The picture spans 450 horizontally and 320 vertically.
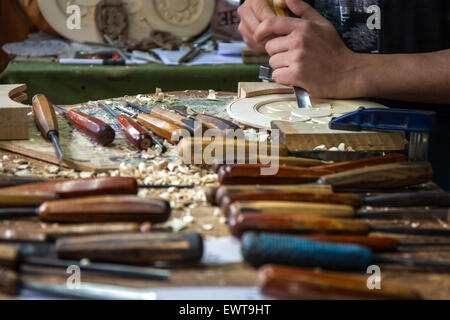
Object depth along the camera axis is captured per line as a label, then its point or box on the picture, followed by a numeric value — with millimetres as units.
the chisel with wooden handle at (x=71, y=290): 605
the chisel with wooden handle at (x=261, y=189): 815
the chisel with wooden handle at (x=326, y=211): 750
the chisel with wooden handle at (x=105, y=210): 746
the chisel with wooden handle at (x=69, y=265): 638
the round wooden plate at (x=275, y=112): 1334
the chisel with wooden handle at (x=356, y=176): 906
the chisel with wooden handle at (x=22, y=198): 808
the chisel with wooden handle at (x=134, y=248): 651
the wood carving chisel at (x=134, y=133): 1200
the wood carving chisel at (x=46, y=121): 1157
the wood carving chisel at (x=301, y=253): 644
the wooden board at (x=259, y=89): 1610
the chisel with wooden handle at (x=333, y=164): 986
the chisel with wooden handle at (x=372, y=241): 699
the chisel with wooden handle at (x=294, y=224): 709
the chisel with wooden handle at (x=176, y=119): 1206
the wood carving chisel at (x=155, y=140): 1212
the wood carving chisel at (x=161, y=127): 1221
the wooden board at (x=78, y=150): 1107
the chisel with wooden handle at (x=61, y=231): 700
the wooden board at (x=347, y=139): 1168
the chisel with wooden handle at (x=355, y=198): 805
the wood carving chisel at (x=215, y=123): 1219
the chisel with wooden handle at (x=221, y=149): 1031
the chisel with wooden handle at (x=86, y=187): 827
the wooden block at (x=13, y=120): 1209
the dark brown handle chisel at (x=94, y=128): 1201
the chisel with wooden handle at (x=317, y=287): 586
